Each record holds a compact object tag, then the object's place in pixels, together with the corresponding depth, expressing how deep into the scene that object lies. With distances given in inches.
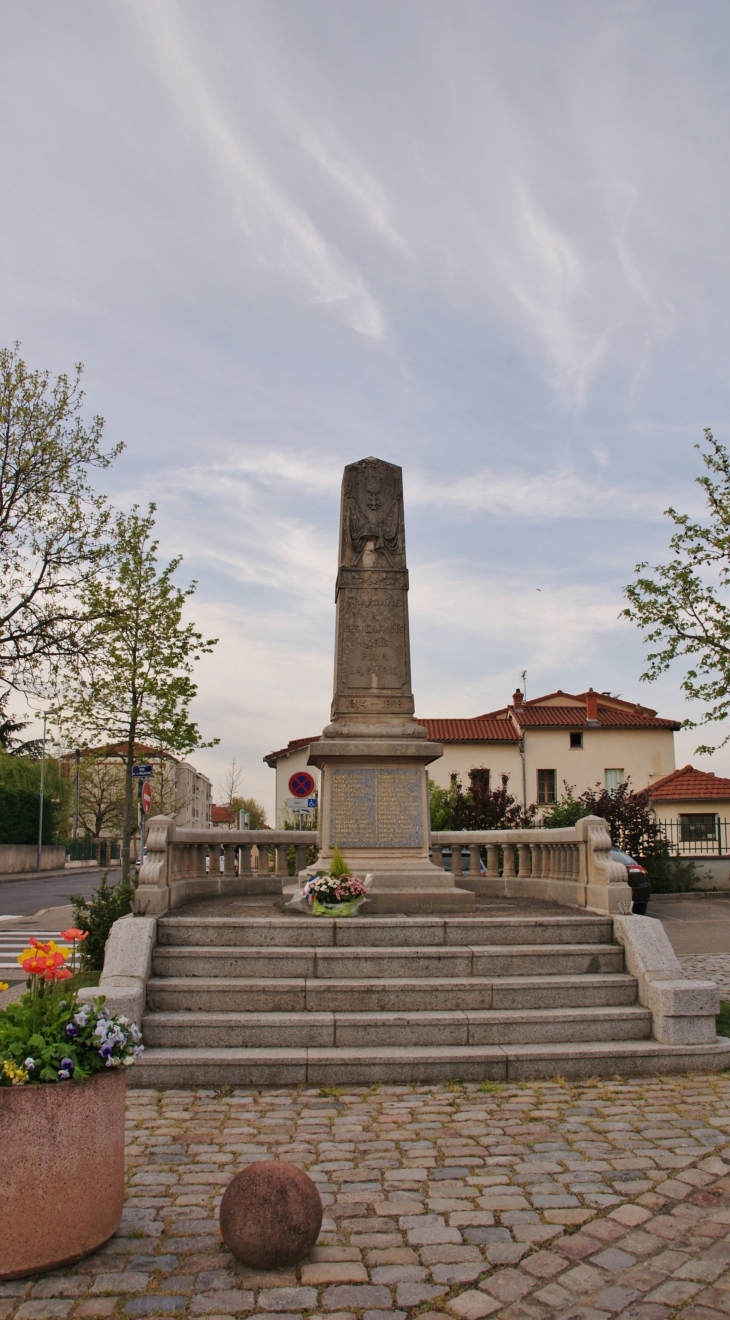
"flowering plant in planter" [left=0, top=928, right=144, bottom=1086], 161.9
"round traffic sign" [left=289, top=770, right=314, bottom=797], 749.3
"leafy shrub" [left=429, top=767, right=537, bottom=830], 999.6
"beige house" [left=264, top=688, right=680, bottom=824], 1950.1
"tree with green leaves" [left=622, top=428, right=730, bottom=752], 892.6
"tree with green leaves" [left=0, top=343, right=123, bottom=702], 743.1
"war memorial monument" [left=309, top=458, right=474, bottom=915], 418.6
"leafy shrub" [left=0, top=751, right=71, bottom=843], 1903.3
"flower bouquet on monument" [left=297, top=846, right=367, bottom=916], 354.0
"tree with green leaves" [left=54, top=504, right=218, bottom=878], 768.3
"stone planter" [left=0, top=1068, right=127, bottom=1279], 153.9
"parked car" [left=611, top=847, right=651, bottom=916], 765.9
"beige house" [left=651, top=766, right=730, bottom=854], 1560.0
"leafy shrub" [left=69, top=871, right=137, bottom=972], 437.1
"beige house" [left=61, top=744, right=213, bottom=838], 1125.1
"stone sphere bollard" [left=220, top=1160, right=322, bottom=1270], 156.8
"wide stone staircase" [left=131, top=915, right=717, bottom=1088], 273.7
